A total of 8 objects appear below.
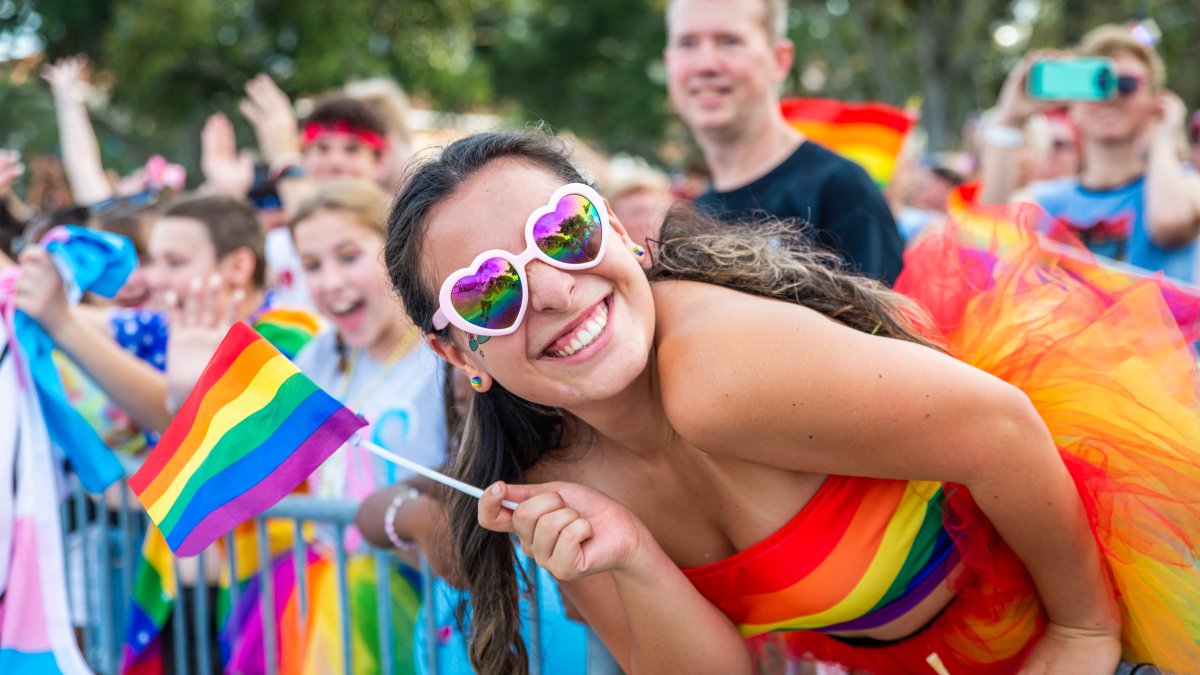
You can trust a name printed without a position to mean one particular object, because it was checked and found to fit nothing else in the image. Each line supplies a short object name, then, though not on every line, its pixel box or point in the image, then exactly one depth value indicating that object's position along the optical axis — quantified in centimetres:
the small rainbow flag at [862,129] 504
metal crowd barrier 284
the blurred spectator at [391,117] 523
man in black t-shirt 325
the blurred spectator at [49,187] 799
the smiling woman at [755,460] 188
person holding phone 445
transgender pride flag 290
